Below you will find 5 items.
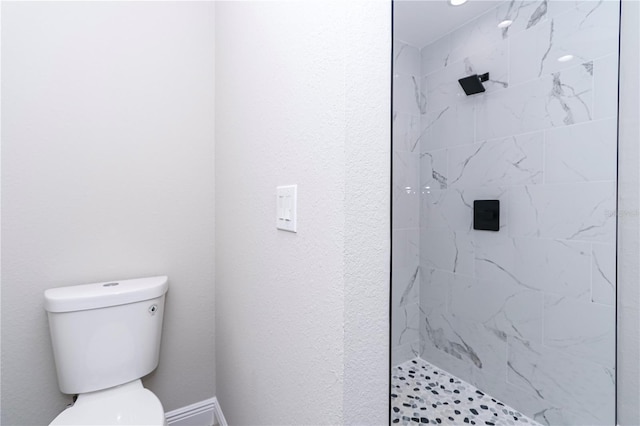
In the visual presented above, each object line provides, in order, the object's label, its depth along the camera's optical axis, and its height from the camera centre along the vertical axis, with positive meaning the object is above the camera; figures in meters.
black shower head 1.20 +0.50
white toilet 1.05 -0.53
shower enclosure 0.99 -0.01
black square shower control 1.19 -0.03
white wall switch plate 0.75 +0.00
